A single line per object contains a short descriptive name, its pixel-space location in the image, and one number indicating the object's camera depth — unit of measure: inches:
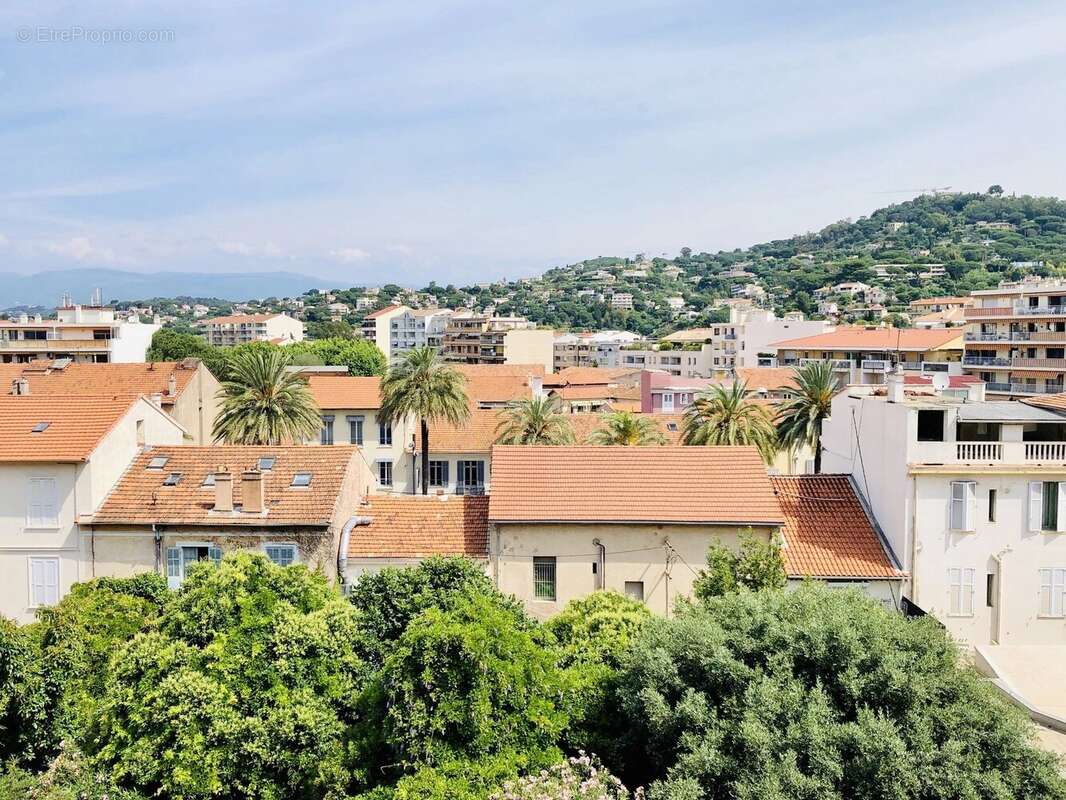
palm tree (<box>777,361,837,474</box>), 1583.4
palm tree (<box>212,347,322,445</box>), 1774.1
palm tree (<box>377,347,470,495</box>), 1941.4
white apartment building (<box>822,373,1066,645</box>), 1109.7
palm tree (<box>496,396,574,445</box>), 1765.5
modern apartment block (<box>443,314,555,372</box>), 5812.0
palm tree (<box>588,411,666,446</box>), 1648.6
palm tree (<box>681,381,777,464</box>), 1542.8
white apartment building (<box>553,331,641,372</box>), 7199.8
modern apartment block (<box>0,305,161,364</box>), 3895.2
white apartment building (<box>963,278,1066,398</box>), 3218.5
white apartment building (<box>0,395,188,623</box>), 1139.9
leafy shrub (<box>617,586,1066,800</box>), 607.5
